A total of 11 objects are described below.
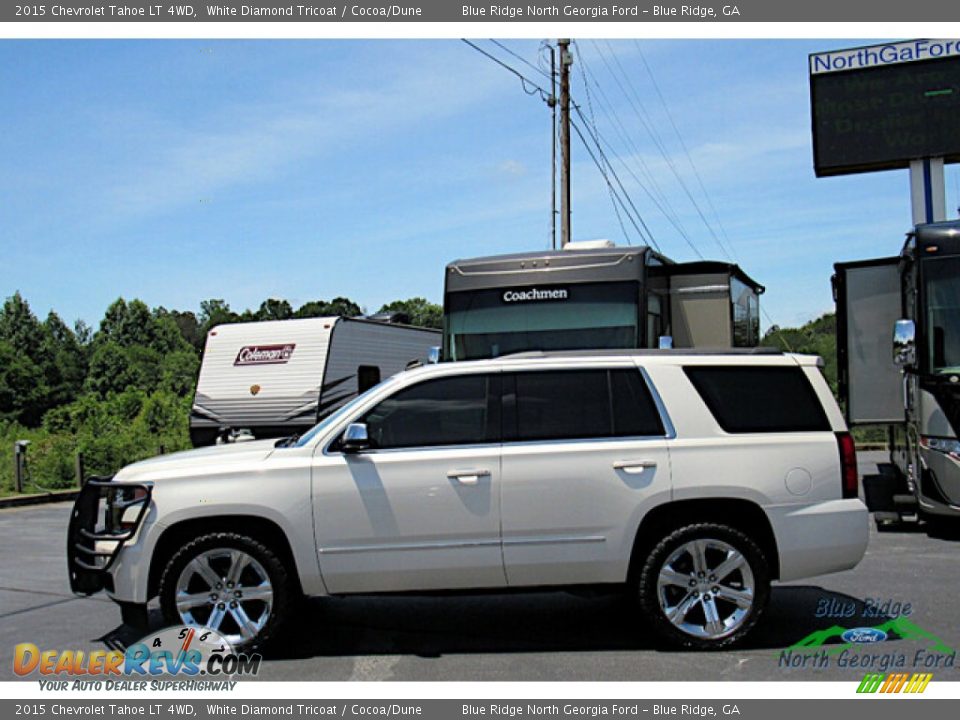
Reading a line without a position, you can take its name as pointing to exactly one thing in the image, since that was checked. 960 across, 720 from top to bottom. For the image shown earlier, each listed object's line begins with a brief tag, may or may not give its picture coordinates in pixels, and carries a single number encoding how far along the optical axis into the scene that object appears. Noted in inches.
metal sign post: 617.9
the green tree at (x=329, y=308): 4033.0
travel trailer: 670.5
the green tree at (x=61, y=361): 3613.7
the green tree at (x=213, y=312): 5196.9
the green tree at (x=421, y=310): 4534.9
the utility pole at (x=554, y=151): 951.6
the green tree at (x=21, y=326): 3612.2
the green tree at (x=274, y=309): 4389.8
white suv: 244.8
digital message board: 600.4
